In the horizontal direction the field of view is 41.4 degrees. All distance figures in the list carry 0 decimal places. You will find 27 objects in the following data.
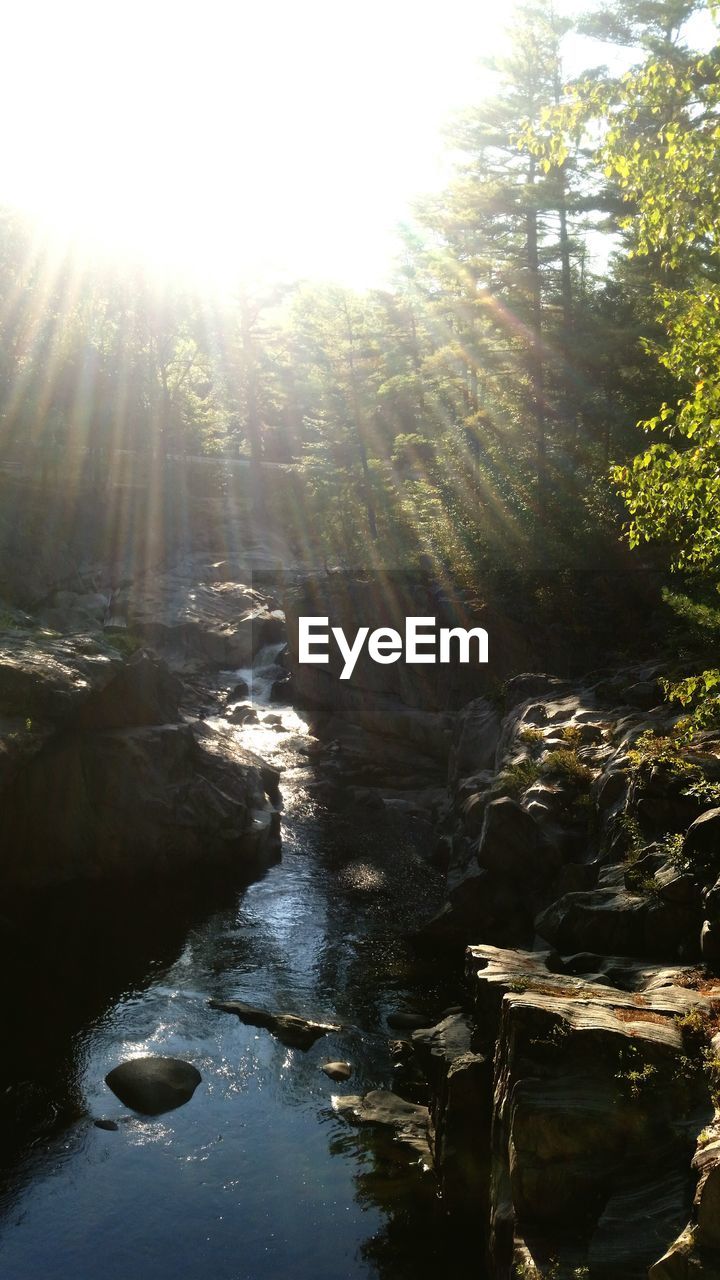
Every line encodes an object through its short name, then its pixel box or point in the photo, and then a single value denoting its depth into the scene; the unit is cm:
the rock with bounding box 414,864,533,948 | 1536
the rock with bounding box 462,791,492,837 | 1825
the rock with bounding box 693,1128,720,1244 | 613
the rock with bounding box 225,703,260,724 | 3145
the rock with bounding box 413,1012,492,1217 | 959
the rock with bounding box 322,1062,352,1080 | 1246
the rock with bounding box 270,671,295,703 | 3425
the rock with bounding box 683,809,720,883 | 1069
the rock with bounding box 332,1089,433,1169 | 1102
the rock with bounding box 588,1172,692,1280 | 660
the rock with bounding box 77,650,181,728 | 2116
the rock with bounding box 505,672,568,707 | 2208
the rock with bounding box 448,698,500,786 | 2333
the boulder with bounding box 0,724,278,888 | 1891
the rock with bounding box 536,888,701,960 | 1041
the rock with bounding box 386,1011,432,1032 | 1366
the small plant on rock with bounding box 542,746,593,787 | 1578
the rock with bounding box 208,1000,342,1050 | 1329
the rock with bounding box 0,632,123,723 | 1784
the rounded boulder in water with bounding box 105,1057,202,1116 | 1168
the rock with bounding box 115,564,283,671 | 3694
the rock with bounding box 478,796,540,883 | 1541
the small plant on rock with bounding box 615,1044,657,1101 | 750
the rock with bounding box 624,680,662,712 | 1819
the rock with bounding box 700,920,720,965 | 948
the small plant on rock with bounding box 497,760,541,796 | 1681
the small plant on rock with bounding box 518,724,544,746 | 1817
